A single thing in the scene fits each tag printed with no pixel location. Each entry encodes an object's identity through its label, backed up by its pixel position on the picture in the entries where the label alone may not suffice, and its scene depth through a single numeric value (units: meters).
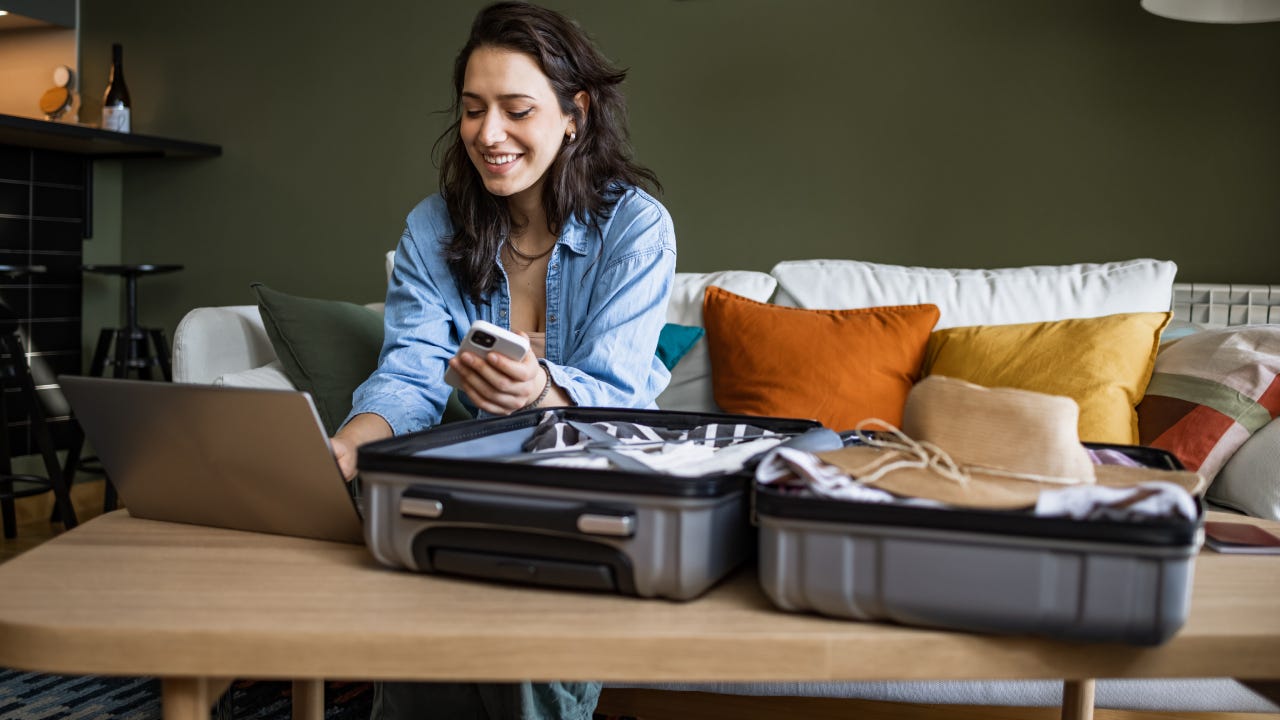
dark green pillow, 2.07
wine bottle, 3.92
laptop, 0.76
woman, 1.31
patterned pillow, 1.75
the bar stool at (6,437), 3.17
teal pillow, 2.24
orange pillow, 2.10
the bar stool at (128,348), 3.45
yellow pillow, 1.90
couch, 1.78
